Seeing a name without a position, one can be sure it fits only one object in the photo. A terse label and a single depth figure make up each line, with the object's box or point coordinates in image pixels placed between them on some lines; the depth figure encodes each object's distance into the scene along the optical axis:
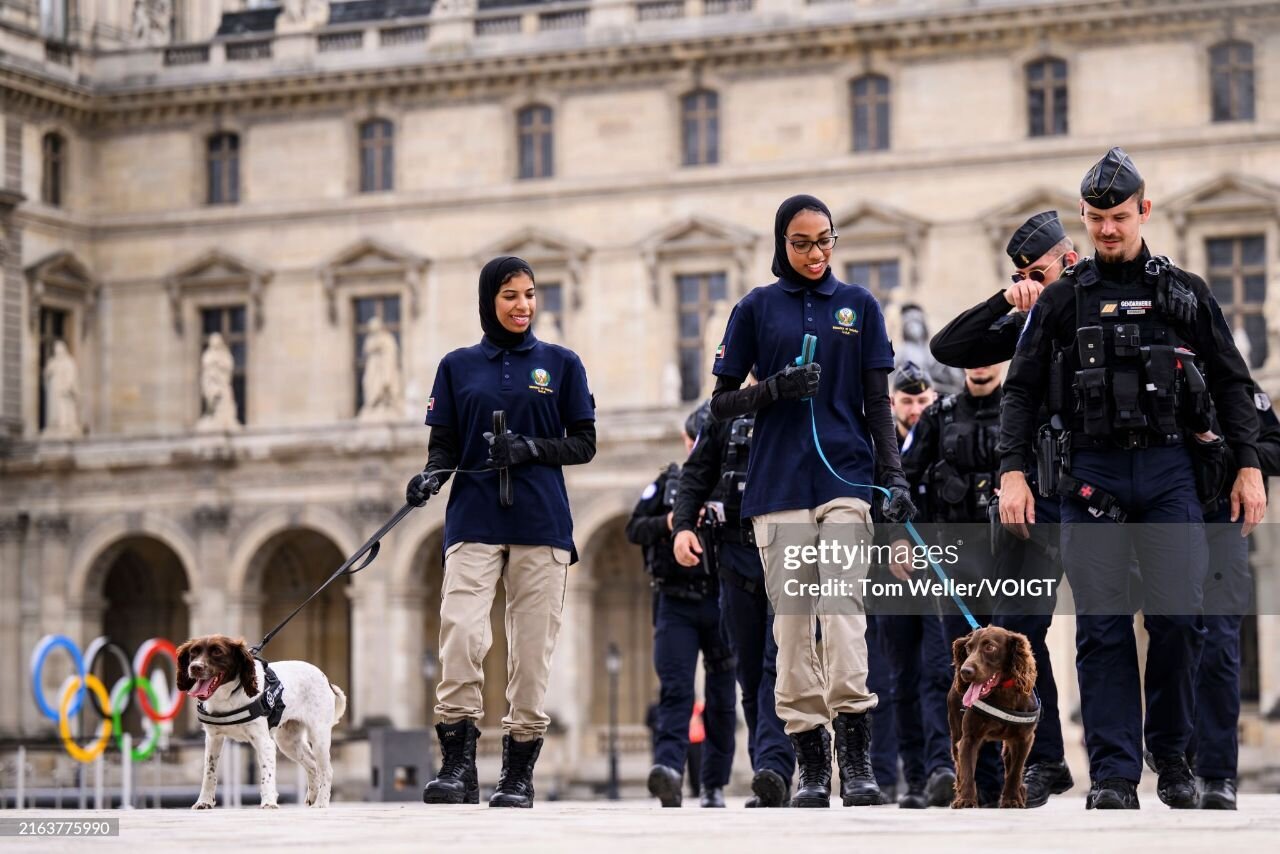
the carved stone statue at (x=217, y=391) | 45.28
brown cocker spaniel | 10.69
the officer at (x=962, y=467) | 12.76
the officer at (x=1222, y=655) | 10.38
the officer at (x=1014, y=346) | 11.08
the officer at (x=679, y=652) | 14.64
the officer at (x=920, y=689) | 13.41
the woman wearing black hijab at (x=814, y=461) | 10.73
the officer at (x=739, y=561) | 12.82
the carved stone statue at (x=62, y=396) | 46.53
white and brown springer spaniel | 12.41
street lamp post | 39.59
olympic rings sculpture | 32.09
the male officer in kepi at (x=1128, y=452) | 10.12
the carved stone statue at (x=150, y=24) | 50.53
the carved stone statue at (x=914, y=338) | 27.23
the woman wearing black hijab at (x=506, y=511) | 11.38
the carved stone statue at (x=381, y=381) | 44.25
